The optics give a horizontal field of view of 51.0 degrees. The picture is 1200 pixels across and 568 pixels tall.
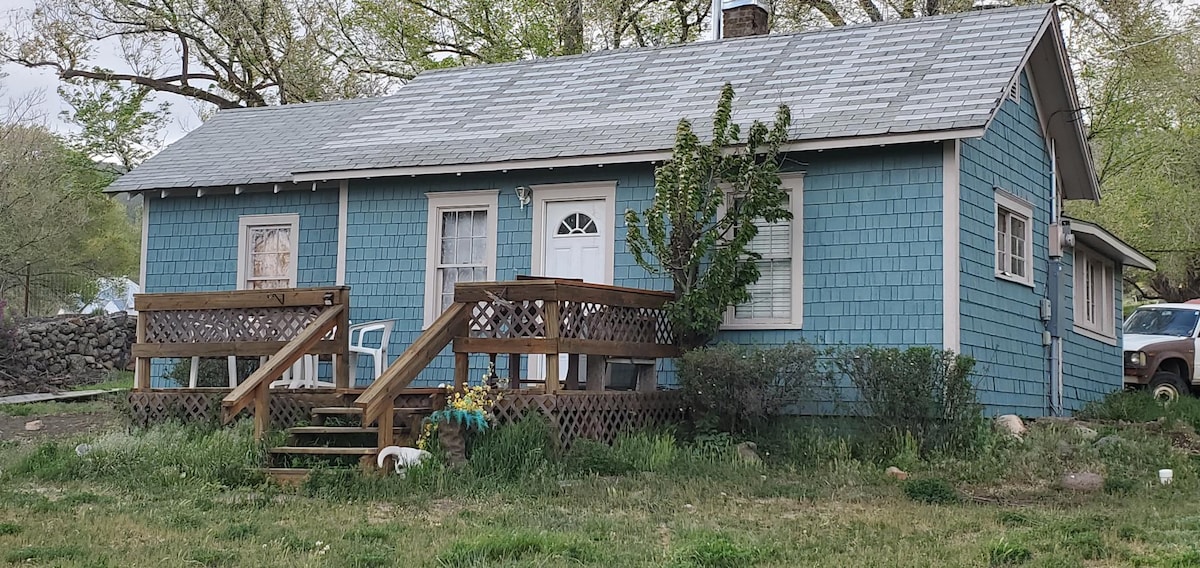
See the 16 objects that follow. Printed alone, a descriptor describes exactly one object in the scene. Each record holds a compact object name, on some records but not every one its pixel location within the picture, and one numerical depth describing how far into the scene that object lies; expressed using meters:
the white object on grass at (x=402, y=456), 10.02
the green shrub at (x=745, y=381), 11.63
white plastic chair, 13.91
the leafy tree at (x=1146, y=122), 25.92
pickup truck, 18.31
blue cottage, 12.63
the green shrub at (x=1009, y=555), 6.70
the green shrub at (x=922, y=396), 11.33
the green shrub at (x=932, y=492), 9.16
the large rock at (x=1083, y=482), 9.96
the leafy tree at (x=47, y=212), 29.55
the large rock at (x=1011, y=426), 12.03
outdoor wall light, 14.36
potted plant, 10.41
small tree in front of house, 12.47
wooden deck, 10.97
